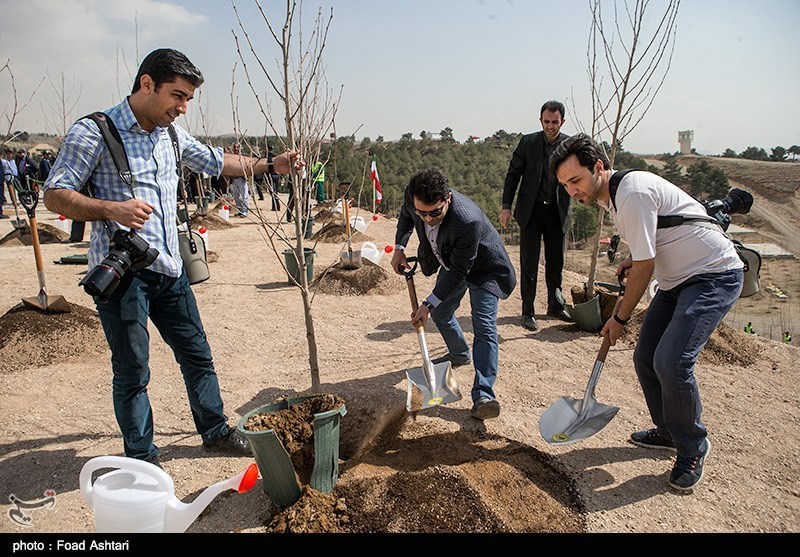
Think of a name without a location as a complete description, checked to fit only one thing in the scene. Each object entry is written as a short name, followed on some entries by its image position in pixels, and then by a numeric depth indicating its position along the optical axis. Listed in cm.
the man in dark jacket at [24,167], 1529
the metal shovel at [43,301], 465
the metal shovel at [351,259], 692
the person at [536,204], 492
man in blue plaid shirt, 233
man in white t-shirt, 244
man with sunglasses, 319
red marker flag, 930
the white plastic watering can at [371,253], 655
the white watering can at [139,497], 176
